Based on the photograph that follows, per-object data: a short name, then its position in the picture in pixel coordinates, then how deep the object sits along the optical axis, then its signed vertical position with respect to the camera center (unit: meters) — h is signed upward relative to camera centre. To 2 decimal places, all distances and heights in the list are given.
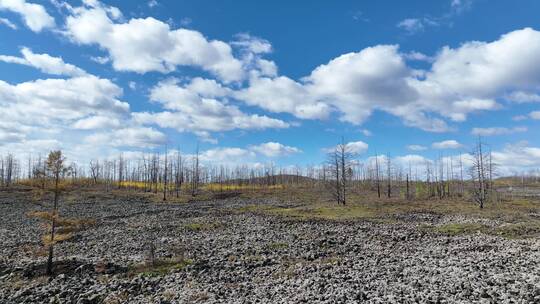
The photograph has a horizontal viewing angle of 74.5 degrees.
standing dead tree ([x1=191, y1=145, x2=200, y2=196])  98.07 -0.12
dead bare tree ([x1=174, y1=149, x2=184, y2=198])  104.94 +0.20
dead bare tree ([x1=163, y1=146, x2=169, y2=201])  89.32 +1.74
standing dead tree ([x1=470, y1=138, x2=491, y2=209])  57.74 +0.57
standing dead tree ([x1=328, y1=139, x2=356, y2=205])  62.22 +1.07
